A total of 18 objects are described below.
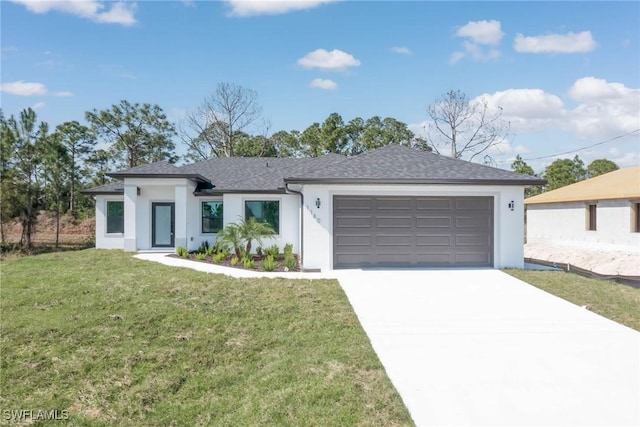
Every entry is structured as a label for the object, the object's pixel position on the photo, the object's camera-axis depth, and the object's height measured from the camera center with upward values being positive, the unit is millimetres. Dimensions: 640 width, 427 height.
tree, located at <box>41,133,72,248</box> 24906 +3643
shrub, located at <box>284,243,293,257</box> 12383 -1102
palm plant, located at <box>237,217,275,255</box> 12781 -493
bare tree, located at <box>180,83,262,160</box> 34750 +9338
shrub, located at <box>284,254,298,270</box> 11573 -1437
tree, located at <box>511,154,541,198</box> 34281 +4482
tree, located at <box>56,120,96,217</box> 32406 +6329
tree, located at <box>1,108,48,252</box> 22719 +3483
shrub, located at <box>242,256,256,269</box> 11609 -1444
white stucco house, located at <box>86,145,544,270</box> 11180 +92
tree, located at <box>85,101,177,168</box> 35656 +8247
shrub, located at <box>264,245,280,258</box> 13706 -1277
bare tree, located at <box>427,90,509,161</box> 33906 +8455
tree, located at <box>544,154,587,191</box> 32906 +4046
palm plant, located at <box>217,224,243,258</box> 12805 -701
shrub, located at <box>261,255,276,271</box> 11203 -1463
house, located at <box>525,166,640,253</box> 18330 +164
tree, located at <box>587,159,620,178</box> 34156 +4604
